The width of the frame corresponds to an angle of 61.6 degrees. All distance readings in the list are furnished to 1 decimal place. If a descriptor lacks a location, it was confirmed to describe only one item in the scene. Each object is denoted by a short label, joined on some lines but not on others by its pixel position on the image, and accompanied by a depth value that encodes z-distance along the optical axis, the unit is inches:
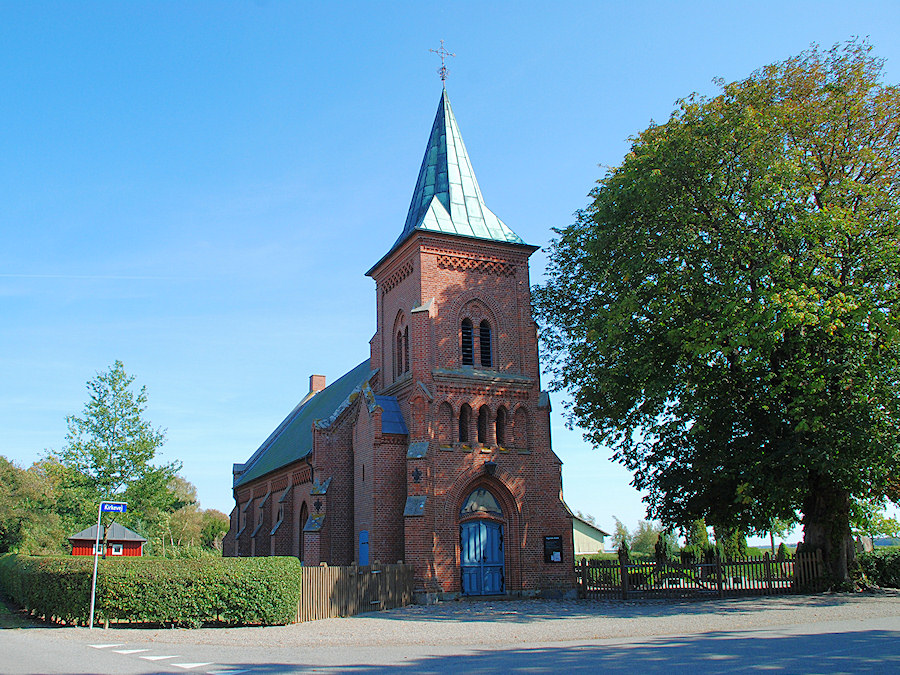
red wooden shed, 1174.3
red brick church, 968.3
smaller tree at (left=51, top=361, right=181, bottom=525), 1581.0
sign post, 719.7
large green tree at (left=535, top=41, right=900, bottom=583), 761.0
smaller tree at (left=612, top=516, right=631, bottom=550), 3144.7
